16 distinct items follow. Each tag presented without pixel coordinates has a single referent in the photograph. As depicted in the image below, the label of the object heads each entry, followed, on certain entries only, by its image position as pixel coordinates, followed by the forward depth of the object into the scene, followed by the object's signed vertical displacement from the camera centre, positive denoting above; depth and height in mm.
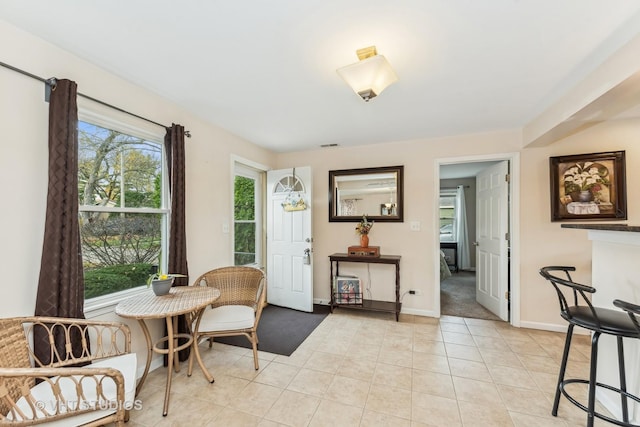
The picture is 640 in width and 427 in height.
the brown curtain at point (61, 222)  1533 -29
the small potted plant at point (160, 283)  2045 -519
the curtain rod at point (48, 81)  1483 +826
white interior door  3301 -343
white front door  3684 -340
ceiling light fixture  1615 +901
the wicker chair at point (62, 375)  1087 -817
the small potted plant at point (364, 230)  3640 -214
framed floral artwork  2711 +274
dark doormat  2688 -1318
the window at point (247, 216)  3669 -3
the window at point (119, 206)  1906 +87
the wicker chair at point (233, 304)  2186 -857
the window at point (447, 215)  7012 -31
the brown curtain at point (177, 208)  2316 +74
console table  3354 -968
